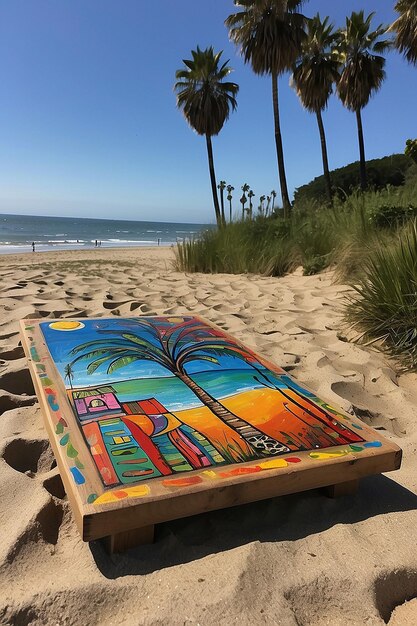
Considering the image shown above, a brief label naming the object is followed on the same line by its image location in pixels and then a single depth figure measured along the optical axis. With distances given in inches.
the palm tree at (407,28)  663.8
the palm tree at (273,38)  694.5
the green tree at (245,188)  1060.8
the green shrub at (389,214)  241.1
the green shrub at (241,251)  287.3
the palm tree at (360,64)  852.0
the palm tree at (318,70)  849.5
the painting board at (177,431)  55.2
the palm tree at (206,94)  927.0
